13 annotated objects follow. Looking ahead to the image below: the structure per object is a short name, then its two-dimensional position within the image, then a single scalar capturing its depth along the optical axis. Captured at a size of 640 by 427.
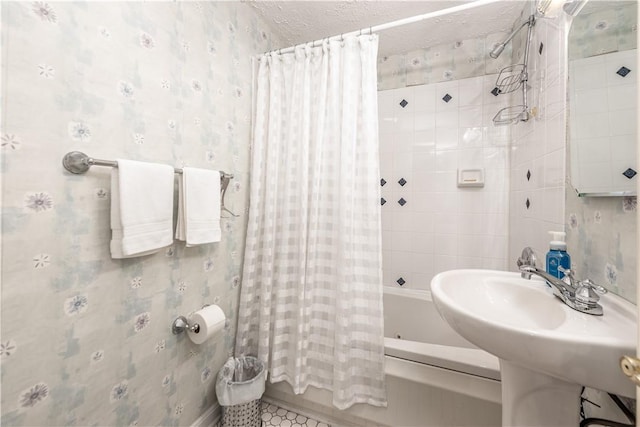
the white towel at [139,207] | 0.82
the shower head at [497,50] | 1.40
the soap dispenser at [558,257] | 0.89
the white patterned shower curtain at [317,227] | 1.23
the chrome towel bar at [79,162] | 0.76
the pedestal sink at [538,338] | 0.50
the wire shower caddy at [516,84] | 1.42
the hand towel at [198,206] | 1.05
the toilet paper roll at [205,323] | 1.12
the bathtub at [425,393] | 1.08
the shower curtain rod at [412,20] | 1.12
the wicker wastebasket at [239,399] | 1.20
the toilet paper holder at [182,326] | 1.10
